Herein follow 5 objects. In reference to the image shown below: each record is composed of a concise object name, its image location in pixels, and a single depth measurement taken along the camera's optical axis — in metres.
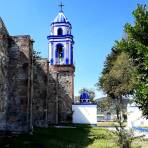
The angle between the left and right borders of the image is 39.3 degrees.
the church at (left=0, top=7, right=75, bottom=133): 11.39
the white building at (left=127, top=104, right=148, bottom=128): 22.69
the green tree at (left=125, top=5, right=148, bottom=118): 6.79
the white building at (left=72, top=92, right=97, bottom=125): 23.04
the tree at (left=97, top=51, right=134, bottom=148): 15.49
